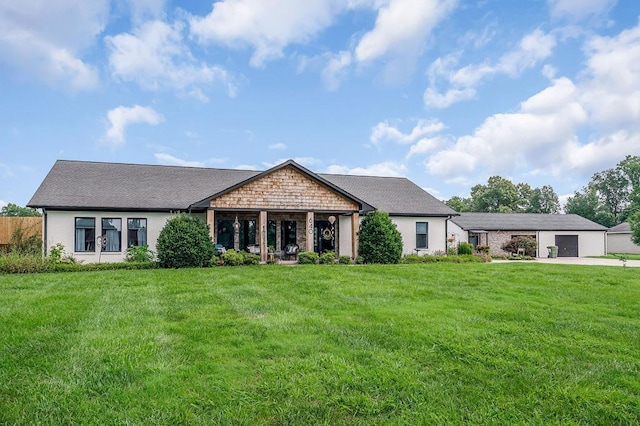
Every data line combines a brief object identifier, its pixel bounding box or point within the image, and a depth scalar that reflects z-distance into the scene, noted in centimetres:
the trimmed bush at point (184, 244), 1539
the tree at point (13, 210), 5317
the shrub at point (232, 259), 1639
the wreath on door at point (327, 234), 2078
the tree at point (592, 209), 5147
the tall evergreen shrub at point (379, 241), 1811
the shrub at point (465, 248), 2217
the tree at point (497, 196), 5341
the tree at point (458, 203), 5795
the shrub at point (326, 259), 1772
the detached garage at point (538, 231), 2927
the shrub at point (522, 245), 2828
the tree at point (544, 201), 5728
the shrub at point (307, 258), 1745
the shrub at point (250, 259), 1672
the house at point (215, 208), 1719
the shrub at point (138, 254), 1680
